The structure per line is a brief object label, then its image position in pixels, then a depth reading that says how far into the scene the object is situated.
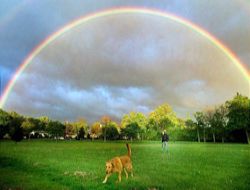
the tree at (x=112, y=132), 45.49
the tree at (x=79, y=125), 56.10
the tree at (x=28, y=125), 54.82
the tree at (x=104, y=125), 46.49
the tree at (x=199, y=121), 53.11
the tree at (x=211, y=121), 53.68
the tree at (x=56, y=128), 63.68
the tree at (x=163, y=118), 52.21
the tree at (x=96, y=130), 49.63
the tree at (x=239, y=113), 53.78
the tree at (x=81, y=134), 55.72
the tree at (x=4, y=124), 48.26
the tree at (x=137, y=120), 49.51
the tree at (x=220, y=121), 52.29
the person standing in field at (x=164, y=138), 17.71
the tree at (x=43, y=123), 63.46
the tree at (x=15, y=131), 40.56
